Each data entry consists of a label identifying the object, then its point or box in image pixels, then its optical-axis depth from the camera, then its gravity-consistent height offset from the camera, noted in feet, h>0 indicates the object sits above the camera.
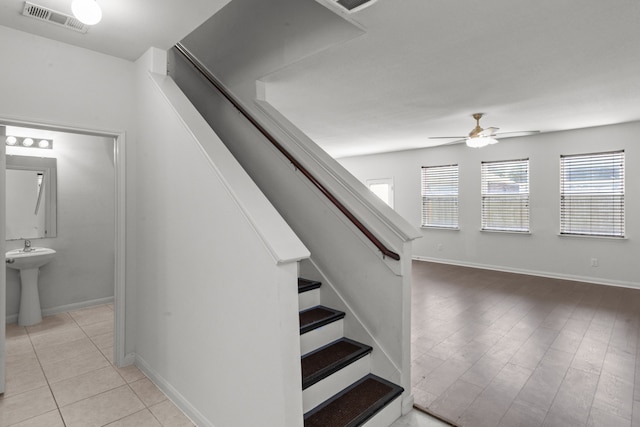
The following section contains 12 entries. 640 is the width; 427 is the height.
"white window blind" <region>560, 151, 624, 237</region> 17.72 +0.84
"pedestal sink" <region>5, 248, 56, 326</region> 12.12 -2.69
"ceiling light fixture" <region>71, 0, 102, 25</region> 6.02 +3.64
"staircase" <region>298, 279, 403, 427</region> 6.59 -3.71
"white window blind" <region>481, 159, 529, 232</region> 20.76 +0.92
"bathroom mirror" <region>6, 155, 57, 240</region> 12.83 +0.55
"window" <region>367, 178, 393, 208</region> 27.89 +1.98
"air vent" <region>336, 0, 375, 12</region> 6.61 +4.16
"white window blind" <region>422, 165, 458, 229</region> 24.09 +1.01
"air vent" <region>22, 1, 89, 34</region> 6.87 +4.15
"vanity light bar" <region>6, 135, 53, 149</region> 12.57 +2.66
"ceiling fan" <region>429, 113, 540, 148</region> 15.10 +3.33
